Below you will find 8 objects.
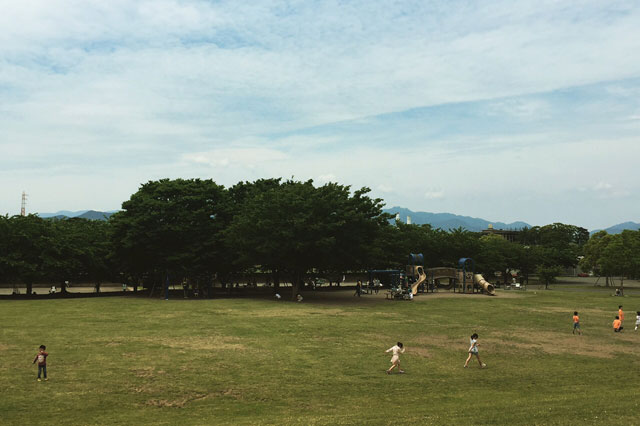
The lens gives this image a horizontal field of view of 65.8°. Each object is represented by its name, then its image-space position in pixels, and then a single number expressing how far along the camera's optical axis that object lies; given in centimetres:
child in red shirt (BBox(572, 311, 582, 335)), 3275
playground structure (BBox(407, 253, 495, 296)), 6588
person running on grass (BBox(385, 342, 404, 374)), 2212
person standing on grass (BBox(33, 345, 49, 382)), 2019
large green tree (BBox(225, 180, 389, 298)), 5200
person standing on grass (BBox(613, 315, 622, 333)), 3359
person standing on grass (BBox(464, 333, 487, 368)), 2331
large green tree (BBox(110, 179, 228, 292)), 5609
